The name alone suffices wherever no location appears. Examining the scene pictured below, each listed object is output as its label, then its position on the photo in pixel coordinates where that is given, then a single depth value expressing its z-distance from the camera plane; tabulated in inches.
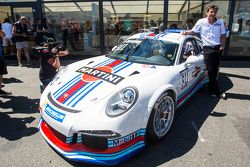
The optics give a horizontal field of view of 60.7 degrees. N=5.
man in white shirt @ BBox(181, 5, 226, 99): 171.8
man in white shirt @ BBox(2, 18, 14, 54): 316.8
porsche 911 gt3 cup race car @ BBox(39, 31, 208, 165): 88.8
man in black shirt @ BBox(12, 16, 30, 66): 297.6
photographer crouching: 155.9
